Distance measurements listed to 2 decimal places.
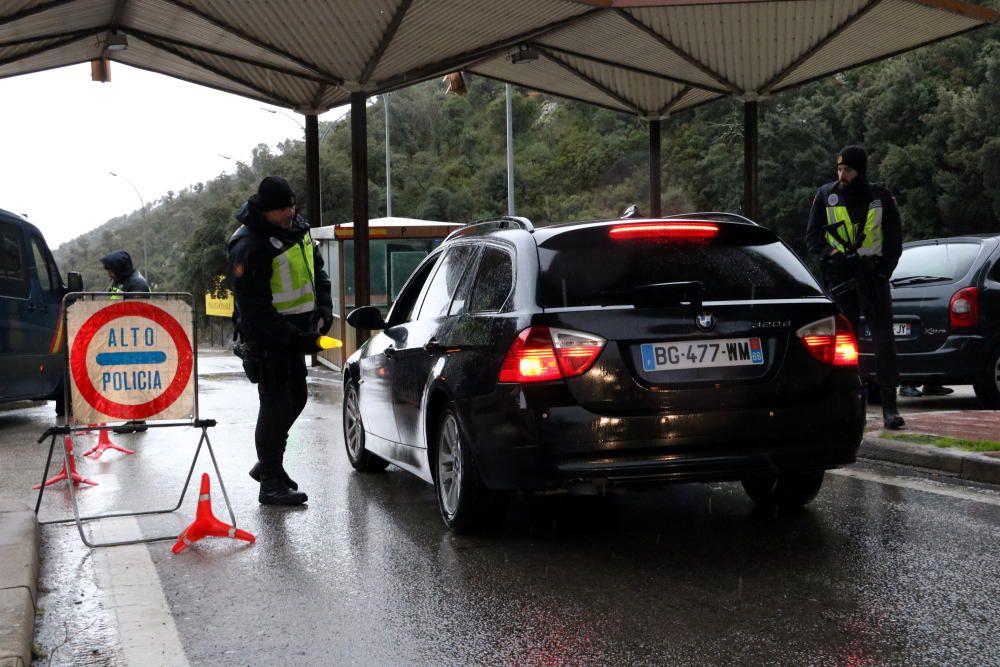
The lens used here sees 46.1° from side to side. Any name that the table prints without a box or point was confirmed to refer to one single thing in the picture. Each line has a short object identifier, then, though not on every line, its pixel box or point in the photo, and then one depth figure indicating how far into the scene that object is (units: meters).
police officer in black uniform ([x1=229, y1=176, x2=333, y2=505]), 7.03
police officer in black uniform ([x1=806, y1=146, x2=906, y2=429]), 8.80
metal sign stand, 6.04
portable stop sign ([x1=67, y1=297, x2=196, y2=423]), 6.36
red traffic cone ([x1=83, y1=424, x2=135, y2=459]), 9.80
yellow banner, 56.91
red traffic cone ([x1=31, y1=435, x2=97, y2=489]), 7.99
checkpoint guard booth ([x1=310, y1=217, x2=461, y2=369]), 22.00
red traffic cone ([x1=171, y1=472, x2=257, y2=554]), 6.07
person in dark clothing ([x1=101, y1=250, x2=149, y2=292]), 12.25
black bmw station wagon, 5.22
